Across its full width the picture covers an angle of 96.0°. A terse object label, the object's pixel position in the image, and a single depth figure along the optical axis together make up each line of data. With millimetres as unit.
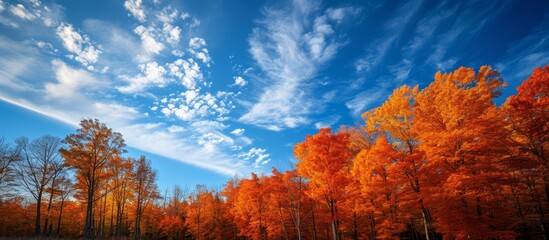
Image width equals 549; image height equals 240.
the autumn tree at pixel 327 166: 19797
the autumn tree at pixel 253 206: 31641
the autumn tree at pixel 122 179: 27738
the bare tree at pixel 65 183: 30197
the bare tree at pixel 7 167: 23953
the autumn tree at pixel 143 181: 29000
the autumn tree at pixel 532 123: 14750
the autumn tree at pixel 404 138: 16594
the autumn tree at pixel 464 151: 13320
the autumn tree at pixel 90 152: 21219
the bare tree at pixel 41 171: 25688
